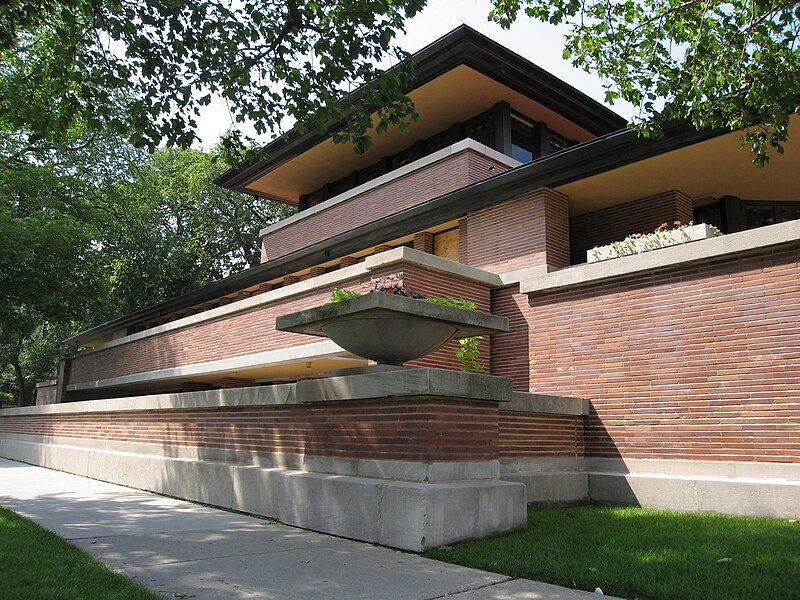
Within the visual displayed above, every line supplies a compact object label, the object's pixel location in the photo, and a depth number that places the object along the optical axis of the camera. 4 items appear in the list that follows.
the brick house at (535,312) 7.90
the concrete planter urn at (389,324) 6.89
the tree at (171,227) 29.66
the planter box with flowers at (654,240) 10.13
